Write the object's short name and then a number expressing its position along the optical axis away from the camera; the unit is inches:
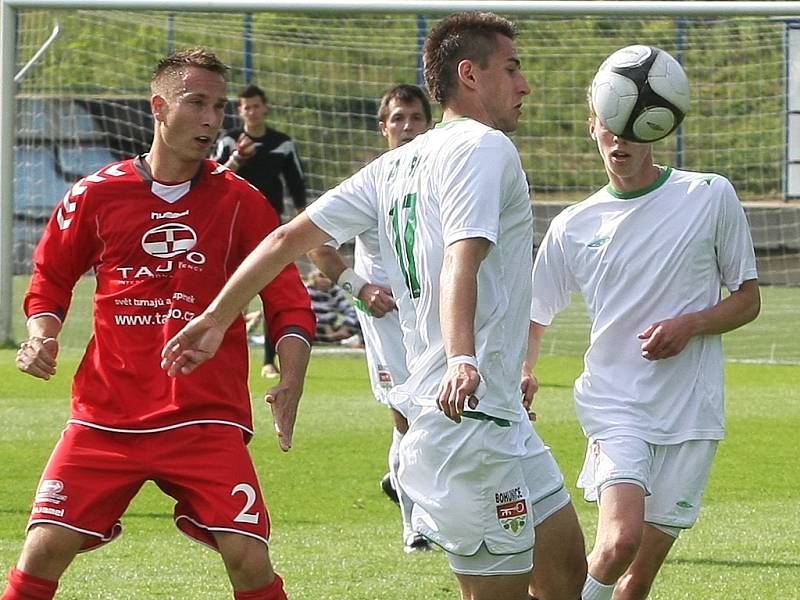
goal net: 1346.0
